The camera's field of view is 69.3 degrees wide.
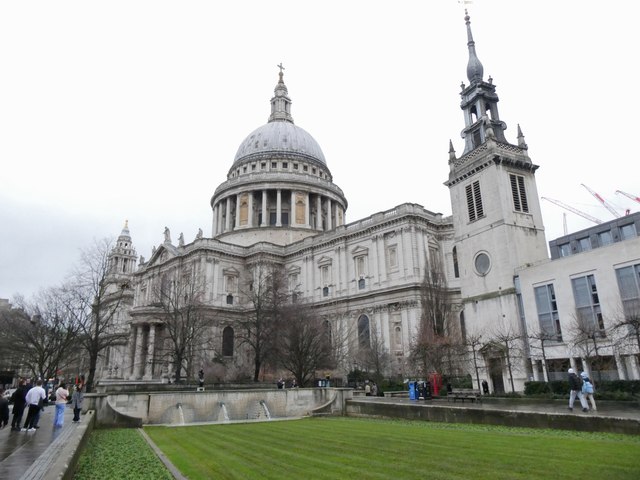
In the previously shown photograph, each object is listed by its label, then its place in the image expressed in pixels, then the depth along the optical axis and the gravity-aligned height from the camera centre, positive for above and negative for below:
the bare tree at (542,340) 27.55 +1.98
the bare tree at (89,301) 36.25 +6.60
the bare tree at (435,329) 34.94 +3.93
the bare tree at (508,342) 28.56 +2.02
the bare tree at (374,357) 45.29 +1.91
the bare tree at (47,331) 38.47 +4.64
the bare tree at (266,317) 43.72 +6.11
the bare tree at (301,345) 39.84 +2.92
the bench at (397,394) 35.16 -1.28
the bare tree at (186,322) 42.91 +5.86
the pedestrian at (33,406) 16.08 -0.68
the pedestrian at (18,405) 16.67 -0.69
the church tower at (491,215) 33.47 +11.89
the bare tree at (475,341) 31.22 +2.19
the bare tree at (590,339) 25.58 +1.75
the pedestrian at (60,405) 17.48 -0.72
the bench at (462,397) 24.33 -1.15
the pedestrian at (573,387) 18.25 -0.57
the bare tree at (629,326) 22.45 +2.22
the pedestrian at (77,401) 19.64 -0.71
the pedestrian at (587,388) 17.89 -0.60
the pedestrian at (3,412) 17.03 -0.90
